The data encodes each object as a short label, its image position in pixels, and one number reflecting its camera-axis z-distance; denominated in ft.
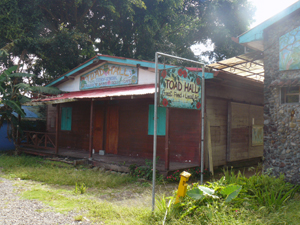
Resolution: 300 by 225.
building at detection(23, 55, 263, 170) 32.24
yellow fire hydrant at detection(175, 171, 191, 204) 15.94
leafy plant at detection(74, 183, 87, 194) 23.03
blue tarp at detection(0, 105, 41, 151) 51.42
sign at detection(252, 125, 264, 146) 39.22
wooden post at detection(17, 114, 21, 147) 43.44
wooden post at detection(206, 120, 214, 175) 30.01
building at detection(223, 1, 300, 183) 22.36
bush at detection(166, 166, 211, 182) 27.07
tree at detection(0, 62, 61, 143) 39.91
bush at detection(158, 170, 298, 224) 15.17
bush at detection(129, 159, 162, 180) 27.99
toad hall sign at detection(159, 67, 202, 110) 16.89
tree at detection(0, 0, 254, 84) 56.18
